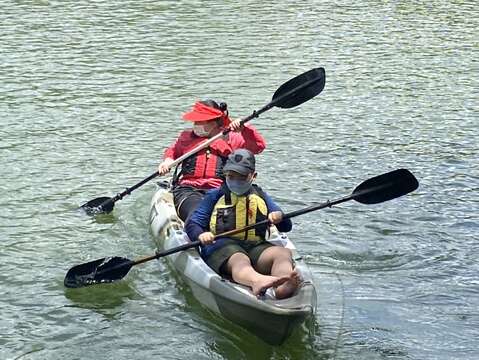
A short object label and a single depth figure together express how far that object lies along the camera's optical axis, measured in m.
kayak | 13.76
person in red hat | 19.36
